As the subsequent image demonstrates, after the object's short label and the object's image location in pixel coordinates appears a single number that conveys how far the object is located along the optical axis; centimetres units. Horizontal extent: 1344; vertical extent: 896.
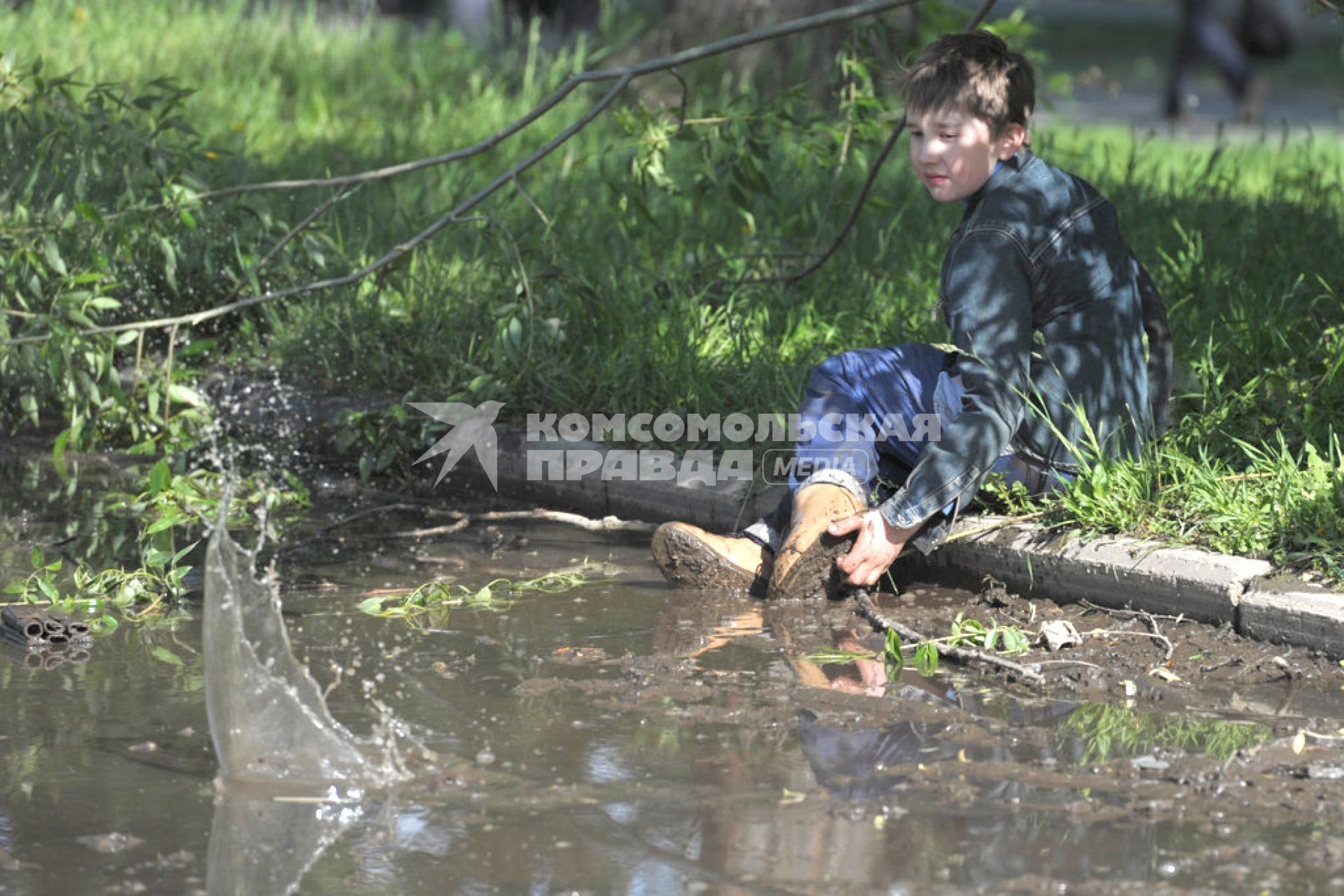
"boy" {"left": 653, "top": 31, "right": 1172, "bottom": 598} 833
